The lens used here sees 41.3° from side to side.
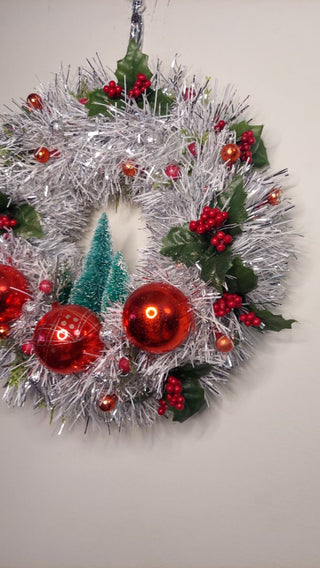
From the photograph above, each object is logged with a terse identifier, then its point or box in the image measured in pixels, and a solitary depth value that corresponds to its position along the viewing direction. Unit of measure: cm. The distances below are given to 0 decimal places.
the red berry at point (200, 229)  71
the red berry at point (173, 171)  80
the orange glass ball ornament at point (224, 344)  70
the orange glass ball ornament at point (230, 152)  73
